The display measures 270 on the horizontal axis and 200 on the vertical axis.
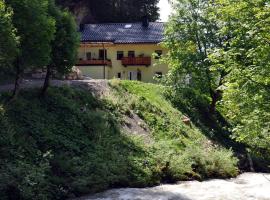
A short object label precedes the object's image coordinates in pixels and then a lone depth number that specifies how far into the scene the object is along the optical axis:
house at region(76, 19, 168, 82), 57.25
